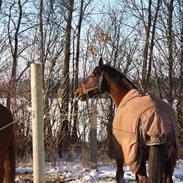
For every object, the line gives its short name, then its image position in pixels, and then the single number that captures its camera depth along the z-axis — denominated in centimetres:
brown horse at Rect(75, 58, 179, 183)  438
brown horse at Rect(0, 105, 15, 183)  474
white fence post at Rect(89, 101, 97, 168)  754
